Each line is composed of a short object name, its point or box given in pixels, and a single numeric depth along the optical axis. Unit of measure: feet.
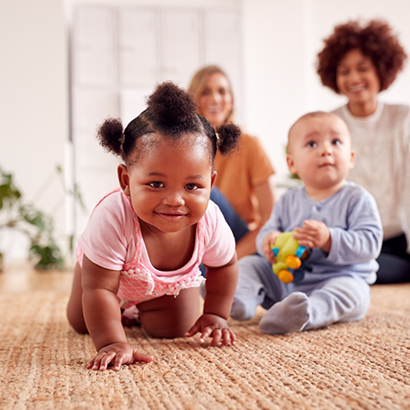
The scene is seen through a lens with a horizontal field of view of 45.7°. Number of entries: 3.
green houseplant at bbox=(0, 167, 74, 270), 8.52
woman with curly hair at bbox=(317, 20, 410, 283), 5.91
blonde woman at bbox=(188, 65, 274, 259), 5.98
